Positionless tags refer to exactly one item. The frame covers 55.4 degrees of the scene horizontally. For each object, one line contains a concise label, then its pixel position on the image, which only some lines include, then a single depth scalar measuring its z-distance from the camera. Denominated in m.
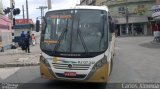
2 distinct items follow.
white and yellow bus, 4.71
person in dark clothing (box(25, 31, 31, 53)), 11.28
